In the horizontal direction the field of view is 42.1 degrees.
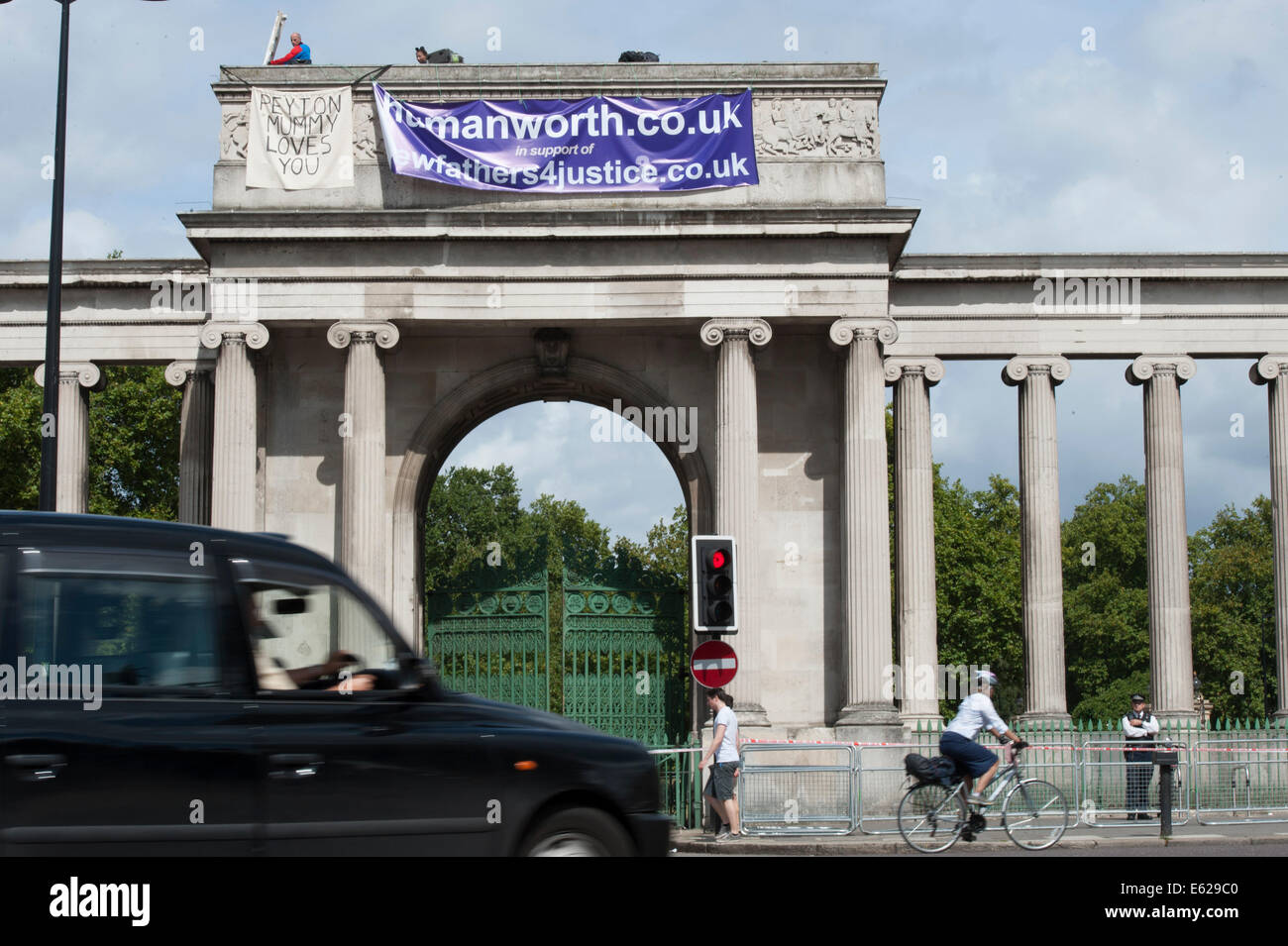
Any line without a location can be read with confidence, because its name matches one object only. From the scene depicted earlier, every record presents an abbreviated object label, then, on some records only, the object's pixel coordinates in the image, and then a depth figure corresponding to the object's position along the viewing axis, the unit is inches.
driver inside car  386.0
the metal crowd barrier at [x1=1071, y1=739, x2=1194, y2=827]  932.6
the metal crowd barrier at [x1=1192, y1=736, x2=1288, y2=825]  1028.5
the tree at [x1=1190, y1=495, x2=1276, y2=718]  3132.4
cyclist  743.7
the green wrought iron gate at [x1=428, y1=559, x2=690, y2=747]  1232.2
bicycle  745.6
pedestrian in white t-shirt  876.6
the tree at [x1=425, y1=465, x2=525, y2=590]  3671.3
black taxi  355.9
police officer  962.7
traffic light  786.8
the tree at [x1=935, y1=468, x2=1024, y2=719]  2628.0
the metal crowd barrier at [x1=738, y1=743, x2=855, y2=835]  913.5
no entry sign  844.6
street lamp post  825.5
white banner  1192.2
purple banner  1186.6
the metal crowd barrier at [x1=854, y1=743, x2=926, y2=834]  896.9
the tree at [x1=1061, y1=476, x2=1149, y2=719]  3277.6
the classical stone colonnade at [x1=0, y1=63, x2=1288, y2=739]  1176.2
